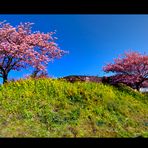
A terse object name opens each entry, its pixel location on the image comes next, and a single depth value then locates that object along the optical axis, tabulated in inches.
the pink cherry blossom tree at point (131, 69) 253.4
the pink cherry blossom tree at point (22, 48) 212.9
